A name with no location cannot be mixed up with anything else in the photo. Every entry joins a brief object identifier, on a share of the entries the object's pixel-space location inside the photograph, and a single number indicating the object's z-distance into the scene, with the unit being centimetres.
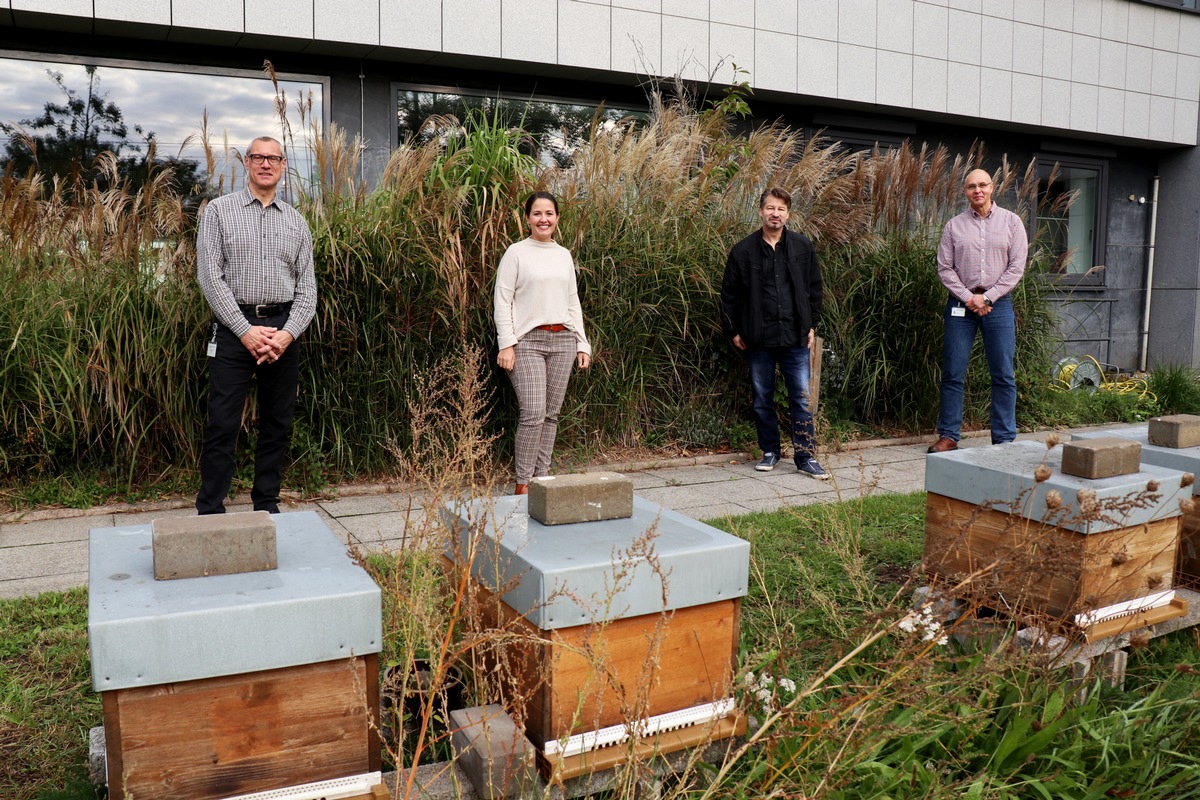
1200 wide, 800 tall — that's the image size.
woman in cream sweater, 500
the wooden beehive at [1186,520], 315
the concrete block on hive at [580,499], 235
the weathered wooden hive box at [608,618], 196
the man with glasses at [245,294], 432
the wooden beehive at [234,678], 165
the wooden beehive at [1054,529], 246
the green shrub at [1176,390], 885
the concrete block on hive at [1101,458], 280
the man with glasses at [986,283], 611
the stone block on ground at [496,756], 190
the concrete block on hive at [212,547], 184
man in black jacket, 593
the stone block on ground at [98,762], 212
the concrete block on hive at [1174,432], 335
